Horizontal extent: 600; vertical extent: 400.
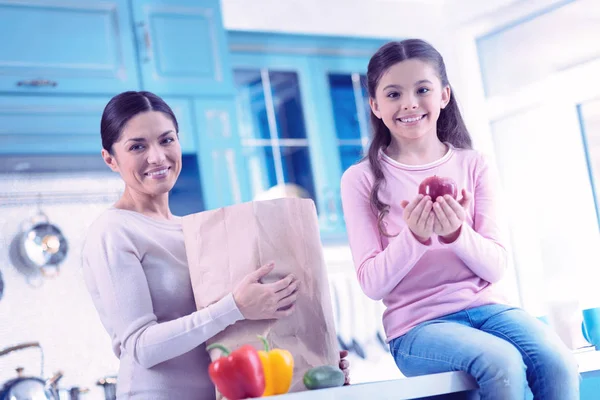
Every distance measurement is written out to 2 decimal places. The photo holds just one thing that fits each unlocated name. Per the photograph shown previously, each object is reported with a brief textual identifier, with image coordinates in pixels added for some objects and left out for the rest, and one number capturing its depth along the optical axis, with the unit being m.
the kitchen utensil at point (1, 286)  4.25
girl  2.69
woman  2.62
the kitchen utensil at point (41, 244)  4.35
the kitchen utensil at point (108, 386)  4.36
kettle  4.17
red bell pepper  2.49
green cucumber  2.56
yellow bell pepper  2.53
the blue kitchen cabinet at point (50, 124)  4.40
